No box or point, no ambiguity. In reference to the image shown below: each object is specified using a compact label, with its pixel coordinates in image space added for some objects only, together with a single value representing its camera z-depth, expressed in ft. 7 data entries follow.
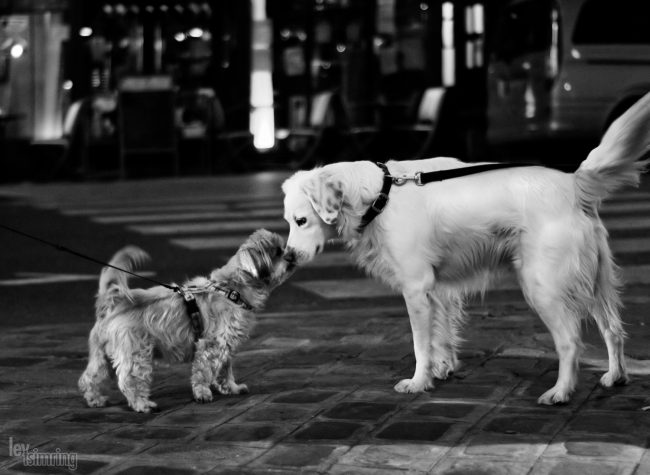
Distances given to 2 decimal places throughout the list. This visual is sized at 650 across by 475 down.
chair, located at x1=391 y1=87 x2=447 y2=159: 67.57
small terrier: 18.28
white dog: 18.15
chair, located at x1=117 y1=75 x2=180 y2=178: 62.90
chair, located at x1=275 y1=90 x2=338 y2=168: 67.26
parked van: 52.47
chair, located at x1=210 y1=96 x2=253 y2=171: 67.72
